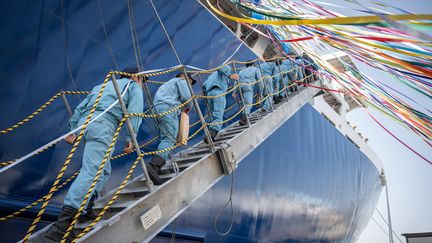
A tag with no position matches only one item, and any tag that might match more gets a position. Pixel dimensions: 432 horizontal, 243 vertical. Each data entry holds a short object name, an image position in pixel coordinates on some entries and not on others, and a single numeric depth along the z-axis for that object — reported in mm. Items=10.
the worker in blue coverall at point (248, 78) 4886
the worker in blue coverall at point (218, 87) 4180
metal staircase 1974
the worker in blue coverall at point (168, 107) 2932
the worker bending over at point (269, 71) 5703
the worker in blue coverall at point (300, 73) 7234
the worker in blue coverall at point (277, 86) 5984
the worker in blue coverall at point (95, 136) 1929
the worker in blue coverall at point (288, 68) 6571
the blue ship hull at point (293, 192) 4711
